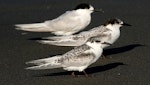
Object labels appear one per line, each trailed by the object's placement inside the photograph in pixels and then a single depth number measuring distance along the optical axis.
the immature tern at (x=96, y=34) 10.41
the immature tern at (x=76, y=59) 8.73
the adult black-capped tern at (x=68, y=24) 12.01
